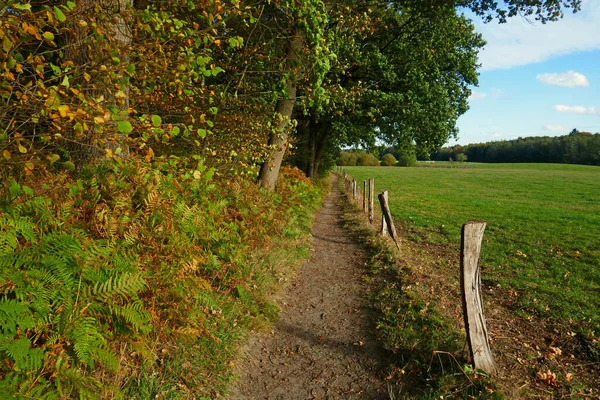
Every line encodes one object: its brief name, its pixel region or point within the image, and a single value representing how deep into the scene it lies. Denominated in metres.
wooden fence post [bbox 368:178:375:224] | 13.36
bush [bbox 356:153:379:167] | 100.50
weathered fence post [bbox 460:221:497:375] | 4.03
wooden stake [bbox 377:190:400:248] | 9.32
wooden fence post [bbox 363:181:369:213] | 15.01
